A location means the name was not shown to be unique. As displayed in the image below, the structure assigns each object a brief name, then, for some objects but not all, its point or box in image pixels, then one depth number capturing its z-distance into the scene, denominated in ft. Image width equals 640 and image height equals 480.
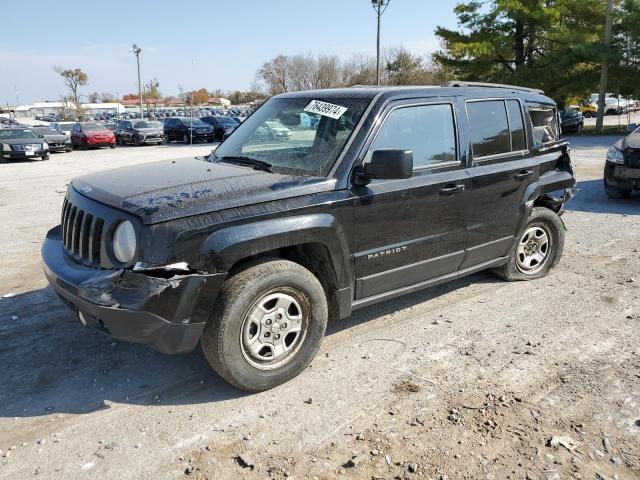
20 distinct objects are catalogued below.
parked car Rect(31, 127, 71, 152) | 86.12
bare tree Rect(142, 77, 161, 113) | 275.28
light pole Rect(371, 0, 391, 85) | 99.44
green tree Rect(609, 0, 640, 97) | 86.84
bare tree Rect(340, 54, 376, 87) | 186.09
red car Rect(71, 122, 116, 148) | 94.32
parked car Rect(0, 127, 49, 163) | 69.82
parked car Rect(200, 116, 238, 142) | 105.29
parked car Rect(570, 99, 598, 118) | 157.28
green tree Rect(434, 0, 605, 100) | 91.45
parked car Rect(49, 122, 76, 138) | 108.38
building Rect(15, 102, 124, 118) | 319.86
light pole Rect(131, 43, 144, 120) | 172.74
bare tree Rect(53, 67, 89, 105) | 268.21
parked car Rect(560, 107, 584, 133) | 95.86
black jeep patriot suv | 10.33
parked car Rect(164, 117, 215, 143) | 103.55
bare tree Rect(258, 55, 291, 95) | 210.59
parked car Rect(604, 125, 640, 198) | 30.17
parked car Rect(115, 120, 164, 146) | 102.94
